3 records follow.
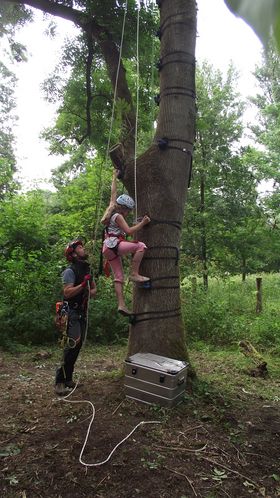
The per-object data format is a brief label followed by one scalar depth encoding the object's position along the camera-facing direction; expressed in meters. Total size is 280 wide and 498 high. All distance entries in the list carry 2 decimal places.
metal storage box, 3.25
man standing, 4.05
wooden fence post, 8.80
